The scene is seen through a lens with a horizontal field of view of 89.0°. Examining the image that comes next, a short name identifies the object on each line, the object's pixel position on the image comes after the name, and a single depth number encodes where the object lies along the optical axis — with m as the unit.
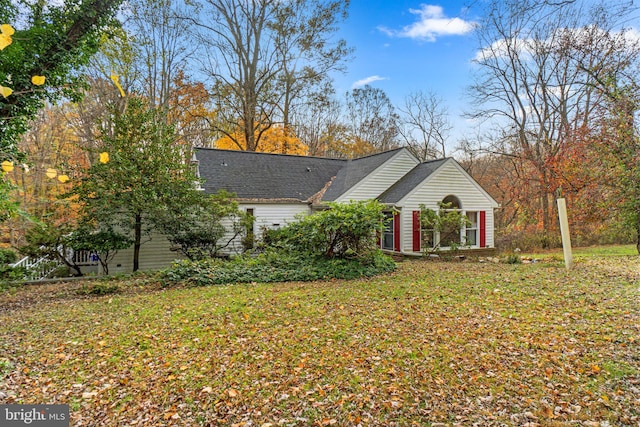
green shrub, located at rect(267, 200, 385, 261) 9.06
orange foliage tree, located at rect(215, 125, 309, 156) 23.91
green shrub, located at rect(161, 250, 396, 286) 8.46
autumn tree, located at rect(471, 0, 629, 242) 17.22
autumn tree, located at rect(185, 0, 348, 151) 21.45
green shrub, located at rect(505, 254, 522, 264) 11.27
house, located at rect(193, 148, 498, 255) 13.84
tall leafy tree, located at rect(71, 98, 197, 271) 10.05
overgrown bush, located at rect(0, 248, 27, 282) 9.19
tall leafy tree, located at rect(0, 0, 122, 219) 4.19
